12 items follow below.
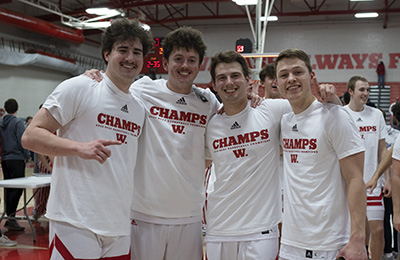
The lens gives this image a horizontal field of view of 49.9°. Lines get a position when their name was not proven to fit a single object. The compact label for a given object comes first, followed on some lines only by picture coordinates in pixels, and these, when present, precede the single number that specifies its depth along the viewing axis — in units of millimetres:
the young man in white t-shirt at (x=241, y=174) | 3049
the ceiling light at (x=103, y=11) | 15191
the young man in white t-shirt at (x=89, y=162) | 2727
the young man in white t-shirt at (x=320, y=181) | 2713
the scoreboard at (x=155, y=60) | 11039
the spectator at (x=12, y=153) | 8094
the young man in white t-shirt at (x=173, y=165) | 3289
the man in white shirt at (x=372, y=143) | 5637
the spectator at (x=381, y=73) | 20547
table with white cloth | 6949
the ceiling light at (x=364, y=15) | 19078
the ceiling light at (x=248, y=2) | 12812
